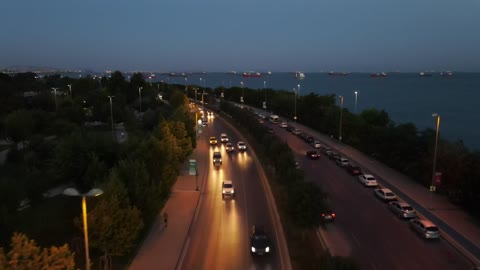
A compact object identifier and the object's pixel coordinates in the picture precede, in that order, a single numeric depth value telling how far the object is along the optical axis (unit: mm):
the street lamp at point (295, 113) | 68125
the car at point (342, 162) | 35500
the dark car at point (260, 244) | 17906
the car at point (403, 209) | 22734
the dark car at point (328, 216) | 20812
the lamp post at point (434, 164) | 26459
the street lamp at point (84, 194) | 11641
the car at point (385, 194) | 25936
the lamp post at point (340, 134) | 46906
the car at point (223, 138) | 50634
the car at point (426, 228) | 19891
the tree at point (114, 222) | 15133
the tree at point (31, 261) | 9469
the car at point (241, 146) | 44956
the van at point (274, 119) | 67712
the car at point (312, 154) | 39406
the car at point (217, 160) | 37031
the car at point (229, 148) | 44109
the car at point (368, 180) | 29391
